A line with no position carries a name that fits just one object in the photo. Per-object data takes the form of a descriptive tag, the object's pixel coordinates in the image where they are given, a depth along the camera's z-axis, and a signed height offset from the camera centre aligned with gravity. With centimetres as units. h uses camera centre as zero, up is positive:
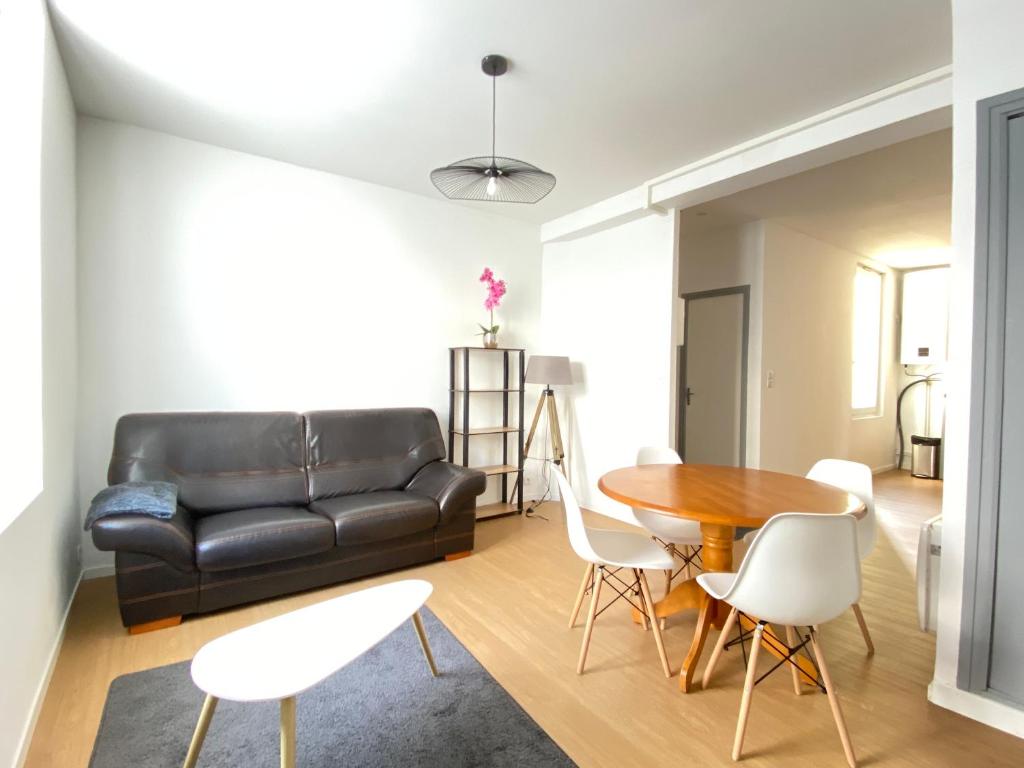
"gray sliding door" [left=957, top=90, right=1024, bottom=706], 170 -17
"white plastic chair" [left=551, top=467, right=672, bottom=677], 201 -78
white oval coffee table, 129 -85
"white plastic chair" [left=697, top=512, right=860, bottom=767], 153 -64
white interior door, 471 -7
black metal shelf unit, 414 -40
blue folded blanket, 224 -65
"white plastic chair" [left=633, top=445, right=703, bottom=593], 245 -79
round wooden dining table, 182 -50
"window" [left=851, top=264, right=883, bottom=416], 599 +45
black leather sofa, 234 -82
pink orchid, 420 +69
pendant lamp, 225 +92
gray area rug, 158 -125
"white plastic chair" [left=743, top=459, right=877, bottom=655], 218 -52
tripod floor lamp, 426 -7
